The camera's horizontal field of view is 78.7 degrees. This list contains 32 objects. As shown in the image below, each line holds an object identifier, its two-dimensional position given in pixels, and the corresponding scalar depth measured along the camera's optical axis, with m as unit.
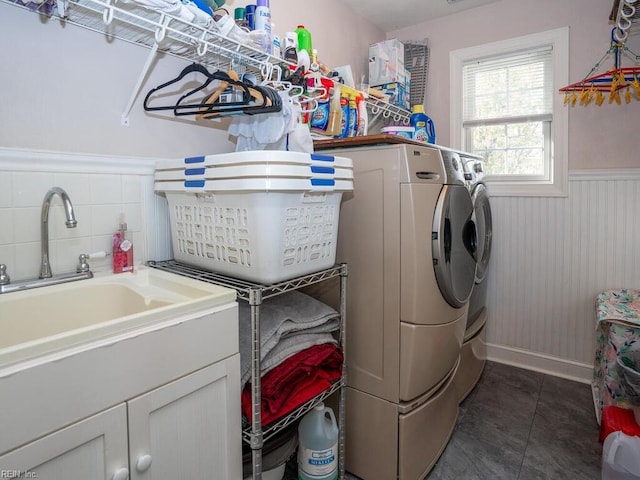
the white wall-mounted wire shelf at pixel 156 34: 1.21
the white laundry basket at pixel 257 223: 1.15
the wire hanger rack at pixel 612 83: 1.97
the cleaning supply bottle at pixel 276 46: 1.76
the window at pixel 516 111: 2.55
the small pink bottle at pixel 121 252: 1.40
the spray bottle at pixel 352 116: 2.04
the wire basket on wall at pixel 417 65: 2.93
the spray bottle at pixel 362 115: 2.10
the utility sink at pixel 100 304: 0.91
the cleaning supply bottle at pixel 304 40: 1.94
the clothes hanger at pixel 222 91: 1.35
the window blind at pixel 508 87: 2.62
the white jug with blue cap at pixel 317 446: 1.50
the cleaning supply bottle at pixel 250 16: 1.68
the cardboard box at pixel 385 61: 2.62
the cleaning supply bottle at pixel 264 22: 1.64
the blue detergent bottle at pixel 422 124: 2.59
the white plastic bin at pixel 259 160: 1.10
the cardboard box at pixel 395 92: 2.58
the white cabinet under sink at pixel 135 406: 0.73
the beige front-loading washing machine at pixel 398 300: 1.53
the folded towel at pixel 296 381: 1.25
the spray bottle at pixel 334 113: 1.93
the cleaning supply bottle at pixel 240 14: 1.66
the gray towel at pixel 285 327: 1.29
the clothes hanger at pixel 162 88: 1.36
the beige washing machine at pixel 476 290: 2.09
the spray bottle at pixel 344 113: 2.00
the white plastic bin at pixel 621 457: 1.48
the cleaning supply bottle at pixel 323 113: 1.90
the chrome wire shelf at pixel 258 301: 1.16
